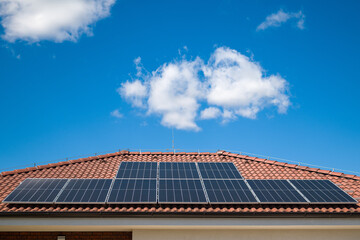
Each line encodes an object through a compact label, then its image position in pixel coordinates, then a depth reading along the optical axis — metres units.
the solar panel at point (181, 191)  11.49
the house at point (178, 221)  10.62
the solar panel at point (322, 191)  11.92
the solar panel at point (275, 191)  11.80
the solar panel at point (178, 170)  13.90
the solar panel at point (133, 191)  11.45
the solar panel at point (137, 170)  13.85
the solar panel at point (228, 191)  11.65
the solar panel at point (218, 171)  14.13
